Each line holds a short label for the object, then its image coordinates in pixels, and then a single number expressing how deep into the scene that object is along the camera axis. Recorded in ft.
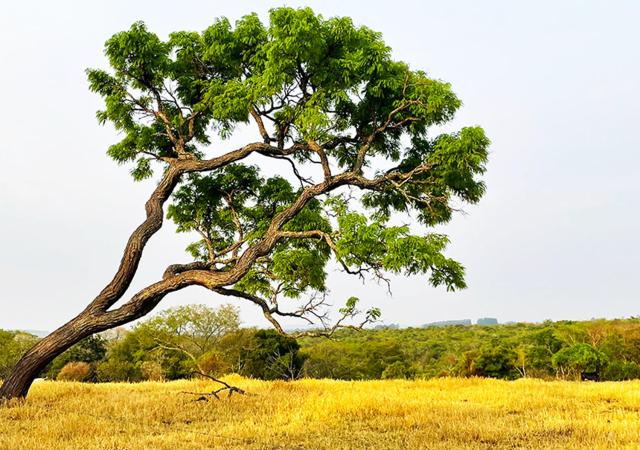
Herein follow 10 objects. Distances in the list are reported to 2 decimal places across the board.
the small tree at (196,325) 162.61
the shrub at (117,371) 151.02
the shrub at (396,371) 141.79
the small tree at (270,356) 133.69
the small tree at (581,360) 82.33
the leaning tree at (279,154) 39.63
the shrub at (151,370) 143.23
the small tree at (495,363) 110.42
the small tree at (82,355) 155.53
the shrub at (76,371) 136.74
